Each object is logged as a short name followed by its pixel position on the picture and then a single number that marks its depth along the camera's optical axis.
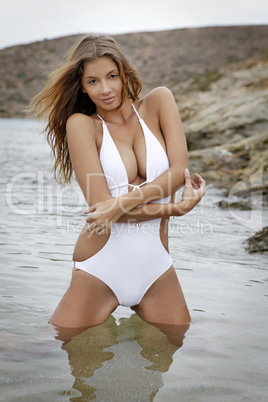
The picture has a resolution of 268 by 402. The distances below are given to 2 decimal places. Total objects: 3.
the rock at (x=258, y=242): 5.93
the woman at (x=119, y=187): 3.10
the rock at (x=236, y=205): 8.59
